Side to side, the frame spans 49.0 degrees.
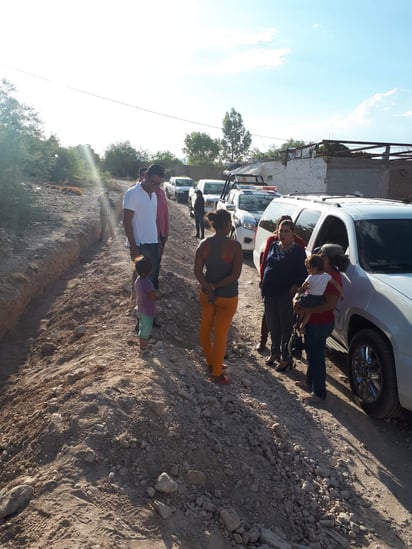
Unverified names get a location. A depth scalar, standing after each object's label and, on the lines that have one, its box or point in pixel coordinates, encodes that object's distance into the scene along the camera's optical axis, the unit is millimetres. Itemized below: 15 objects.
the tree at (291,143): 58012
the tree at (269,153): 56347
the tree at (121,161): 66825
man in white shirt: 4914
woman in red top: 4297
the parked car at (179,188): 29938
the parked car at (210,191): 17538
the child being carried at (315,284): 4258
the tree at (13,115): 16359
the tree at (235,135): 76500
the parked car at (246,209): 10992
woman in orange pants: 4082
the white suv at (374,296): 3816
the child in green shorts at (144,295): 4301
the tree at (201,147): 78000
